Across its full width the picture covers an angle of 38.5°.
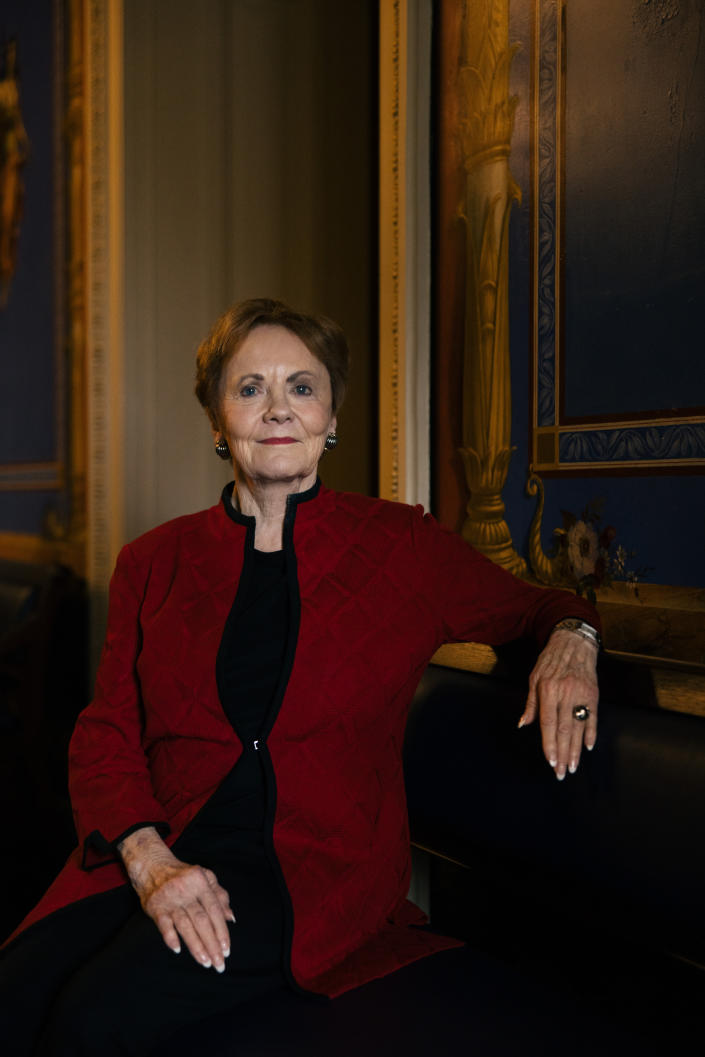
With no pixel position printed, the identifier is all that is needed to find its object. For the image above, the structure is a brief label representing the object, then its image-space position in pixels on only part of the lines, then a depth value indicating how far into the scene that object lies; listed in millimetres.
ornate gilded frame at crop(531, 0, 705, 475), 1980
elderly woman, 1517
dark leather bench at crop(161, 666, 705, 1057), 1417
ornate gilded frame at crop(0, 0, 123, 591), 3260
